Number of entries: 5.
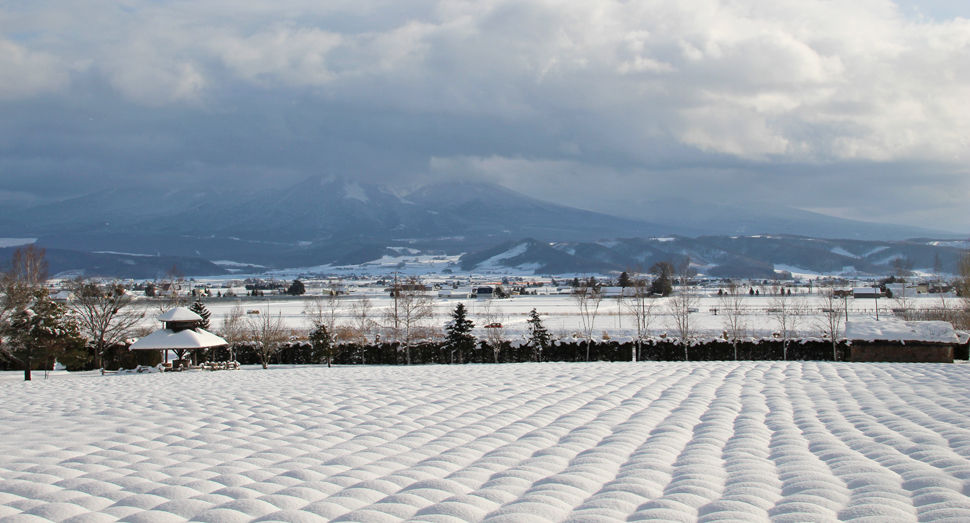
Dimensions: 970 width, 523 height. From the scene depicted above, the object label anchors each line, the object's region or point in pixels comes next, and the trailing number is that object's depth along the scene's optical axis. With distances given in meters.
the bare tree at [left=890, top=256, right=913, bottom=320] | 39.61
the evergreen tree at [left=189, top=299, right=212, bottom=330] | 37.84
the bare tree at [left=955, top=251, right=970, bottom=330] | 35.59
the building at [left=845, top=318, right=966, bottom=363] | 22.45
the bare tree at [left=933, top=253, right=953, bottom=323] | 37.16
